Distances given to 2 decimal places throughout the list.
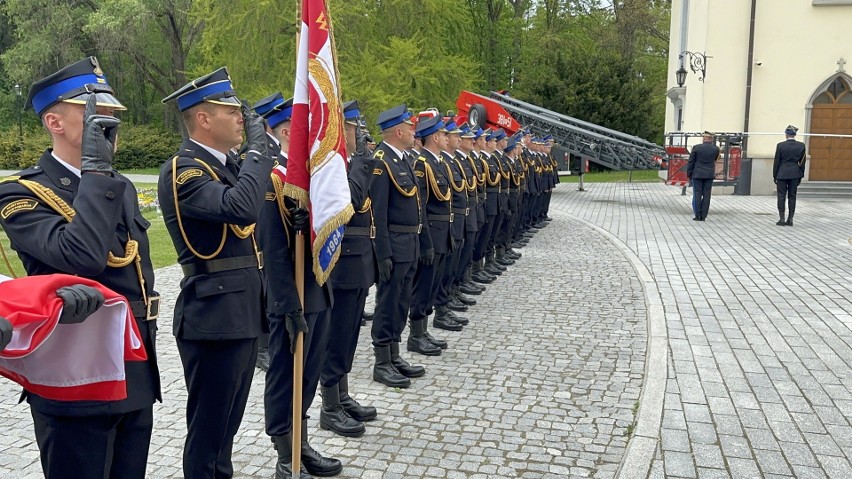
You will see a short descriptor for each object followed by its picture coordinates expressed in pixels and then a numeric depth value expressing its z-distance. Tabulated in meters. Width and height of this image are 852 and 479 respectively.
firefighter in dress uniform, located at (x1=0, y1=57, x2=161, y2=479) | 2.43
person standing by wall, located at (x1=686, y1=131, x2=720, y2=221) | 16.41
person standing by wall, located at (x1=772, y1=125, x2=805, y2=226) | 15.45
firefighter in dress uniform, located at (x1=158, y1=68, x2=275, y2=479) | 3.28
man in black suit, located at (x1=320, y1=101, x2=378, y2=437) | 4.79
